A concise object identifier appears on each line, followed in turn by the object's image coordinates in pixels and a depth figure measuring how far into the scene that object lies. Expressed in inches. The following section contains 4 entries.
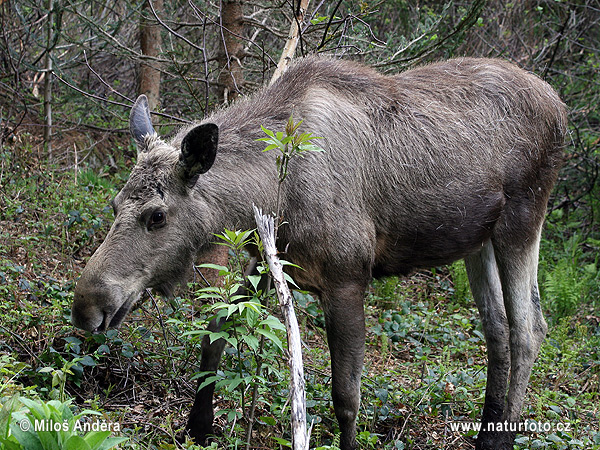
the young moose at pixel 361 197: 170.7
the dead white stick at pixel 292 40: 230.1
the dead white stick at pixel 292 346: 117.0
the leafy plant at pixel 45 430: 106.7
